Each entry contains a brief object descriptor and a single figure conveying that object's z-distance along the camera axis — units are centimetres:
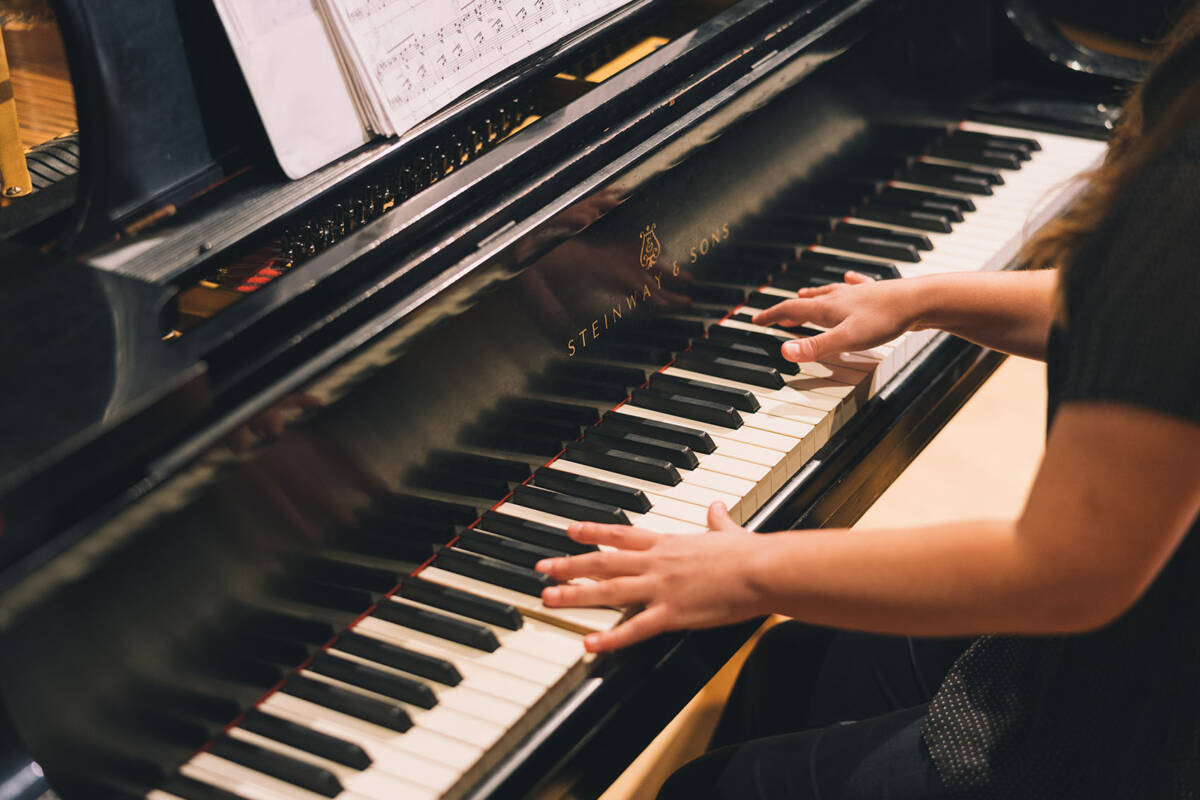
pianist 88
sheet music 140
